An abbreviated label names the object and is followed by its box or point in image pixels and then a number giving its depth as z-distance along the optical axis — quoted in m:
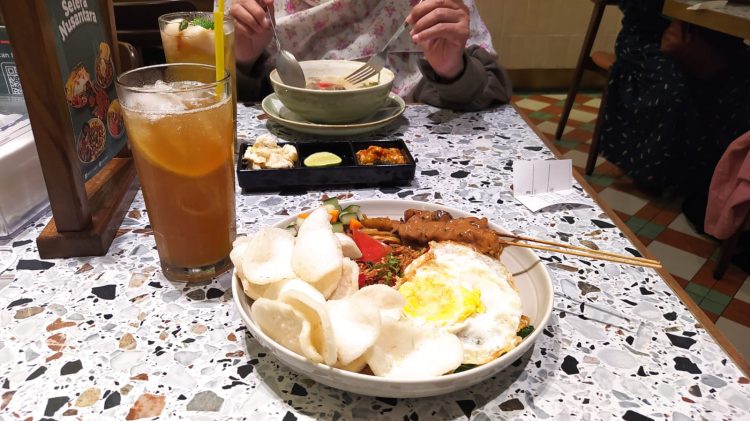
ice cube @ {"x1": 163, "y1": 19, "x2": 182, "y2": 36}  1.16
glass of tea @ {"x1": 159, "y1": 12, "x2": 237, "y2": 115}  1.15
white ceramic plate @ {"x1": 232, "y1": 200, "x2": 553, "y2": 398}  0.60
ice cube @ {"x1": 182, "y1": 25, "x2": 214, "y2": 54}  1.15
